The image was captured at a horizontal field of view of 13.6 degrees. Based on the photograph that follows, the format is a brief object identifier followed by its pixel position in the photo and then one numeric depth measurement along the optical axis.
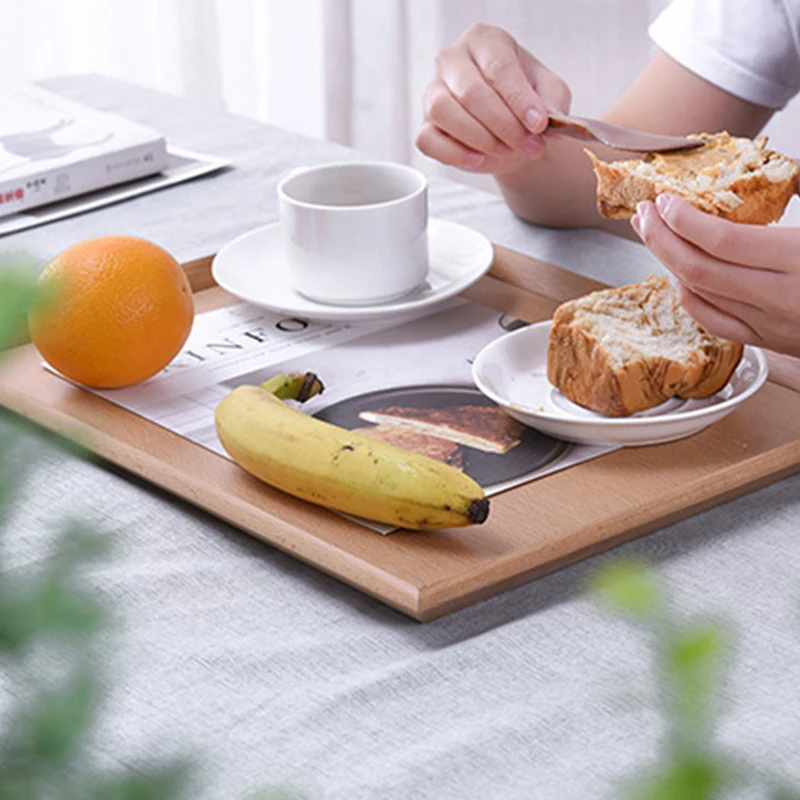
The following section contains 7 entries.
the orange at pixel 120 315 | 1.73
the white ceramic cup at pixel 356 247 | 1.85
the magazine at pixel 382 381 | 1.70
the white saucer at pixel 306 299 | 1.84
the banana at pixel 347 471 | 1.61
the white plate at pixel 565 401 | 1.68
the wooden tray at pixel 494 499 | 1.60
